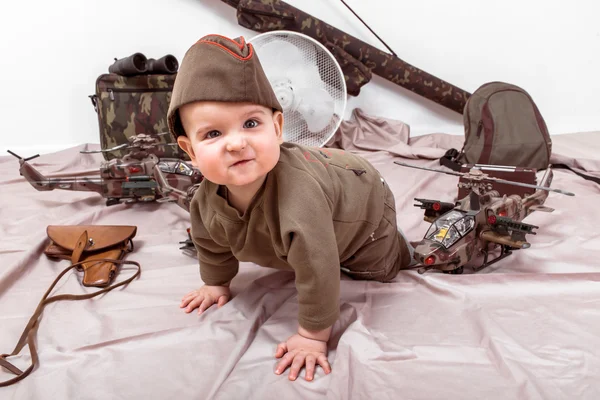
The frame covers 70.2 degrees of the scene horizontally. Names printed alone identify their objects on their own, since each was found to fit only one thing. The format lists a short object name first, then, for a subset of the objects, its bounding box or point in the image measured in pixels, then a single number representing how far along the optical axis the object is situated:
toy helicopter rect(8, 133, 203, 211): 1.59
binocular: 1.98
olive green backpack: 1.89
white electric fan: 1.80
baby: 0.70
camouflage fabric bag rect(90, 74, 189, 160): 2.04
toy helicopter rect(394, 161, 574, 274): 1.06
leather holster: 1.21
